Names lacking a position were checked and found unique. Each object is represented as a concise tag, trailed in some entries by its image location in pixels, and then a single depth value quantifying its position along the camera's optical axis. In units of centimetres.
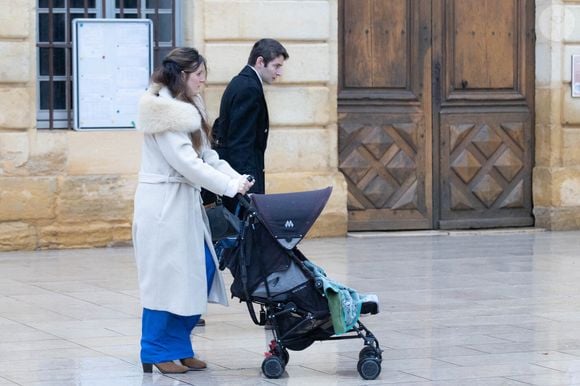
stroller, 1340
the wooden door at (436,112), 2732
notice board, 2476
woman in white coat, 1353
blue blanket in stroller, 1329
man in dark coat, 1656
